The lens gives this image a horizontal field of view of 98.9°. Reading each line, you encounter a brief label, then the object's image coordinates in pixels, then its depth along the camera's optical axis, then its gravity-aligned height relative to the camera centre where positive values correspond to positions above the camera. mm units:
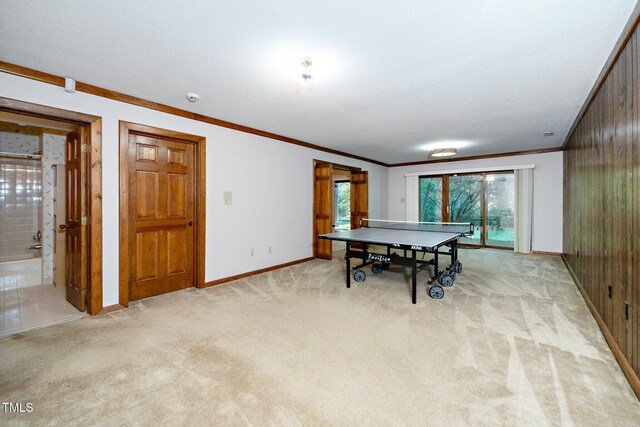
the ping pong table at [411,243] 3271 -372
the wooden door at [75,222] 2949 -124
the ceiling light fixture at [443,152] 5578 +1244
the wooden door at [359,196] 7145 +401
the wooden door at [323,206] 5746 +120
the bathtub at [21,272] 3924 -889
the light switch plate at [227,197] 4113 +216
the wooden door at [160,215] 3312 -50
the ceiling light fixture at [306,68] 2363 +1302
